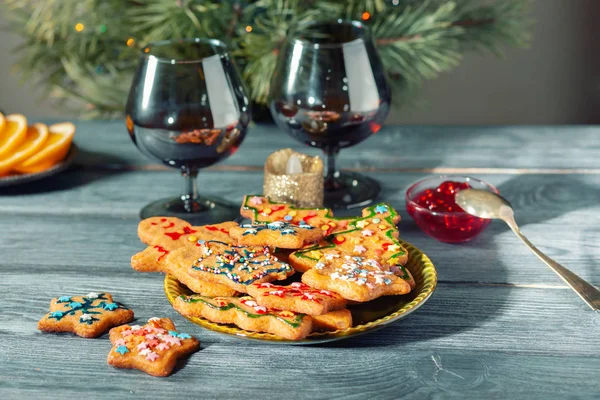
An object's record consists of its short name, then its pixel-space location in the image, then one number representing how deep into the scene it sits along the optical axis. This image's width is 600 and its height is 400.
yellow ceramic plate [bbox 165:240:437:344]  0.71
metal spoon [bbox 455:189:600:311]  0.94
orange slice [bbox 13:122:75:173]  1.18
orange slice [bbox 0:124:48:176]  1.15
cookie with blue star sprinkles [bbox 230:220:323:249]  0.83
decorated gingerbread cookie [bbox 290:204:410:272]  0.82
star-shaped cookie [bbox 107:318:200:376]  0.69
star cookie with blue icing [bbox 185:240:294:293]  0.76
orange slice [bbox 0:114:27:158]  1.18
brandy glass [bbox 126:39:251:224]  0.98
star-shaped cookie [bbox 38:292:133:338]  0.76
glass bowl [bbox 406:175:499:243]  0.97
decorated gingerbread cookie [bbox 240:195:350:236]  0.90
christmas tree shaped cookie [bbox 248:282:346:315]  0.71
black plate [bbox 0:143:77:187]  1.15
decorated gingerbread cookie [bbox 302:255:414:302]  0.73
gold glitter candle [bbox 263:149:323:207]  1.02
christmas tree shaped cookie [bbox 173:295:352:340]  0.70
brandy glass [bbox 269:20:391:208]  1.05
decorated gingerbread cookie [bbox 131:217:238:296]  0.78
